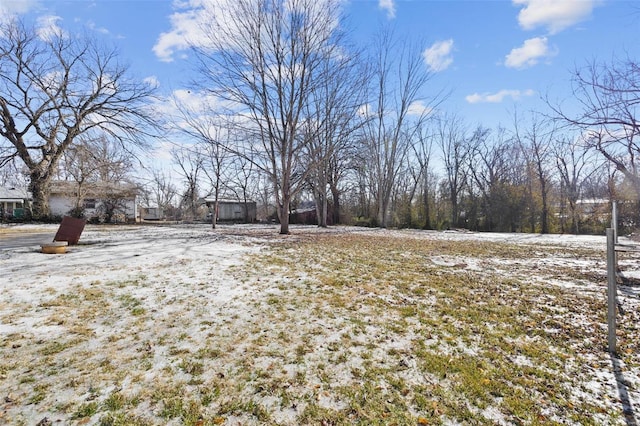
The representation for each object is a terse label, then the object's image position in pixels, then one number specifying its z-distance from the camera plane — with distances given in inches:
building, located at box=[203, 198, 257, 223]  1398.9
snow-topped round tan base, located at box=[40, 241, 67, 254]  280.8
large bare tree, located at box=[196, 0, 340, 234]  526.6
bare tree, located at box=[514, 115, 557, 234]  822.1
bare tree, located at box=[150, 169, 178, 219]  1788.9
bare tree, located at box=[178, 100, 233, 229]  536.1
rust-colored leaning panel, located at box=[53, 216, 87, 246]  346.5
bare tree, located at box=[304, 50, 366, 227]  578.2
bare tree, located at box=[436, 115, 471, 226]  1053.2
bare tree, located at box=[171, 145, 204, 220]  1362.2
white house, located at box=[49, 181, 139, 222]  911.7
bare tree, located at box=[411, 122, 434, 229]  1039.6
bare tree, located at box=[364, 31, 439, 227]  909.2
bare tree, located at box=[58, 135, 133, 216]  720.3
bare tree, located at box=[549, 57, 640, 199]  204.4
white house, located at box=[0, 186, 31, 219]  1217.4
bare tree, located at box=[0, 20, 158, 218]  718.5
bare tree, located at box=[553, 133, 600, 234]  823.7
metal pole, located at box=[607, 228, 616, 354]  111.3
